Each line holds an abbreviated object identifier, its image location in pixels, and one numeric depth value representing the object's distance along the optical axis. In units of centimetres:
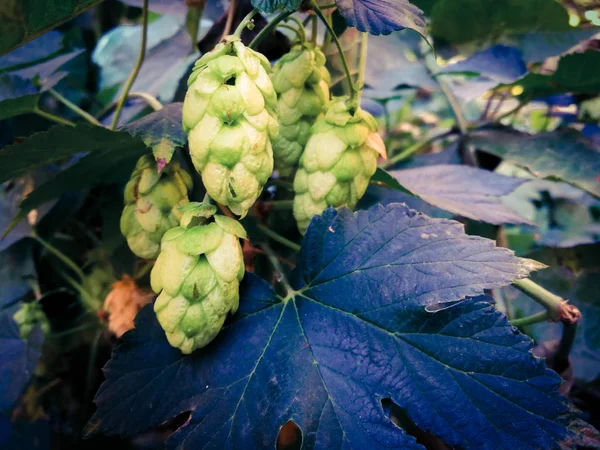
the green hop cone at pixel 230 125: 9
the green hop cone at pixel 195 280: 10
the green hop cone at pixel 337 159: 12
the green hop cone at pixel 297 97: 13
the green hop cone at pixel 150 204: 12
